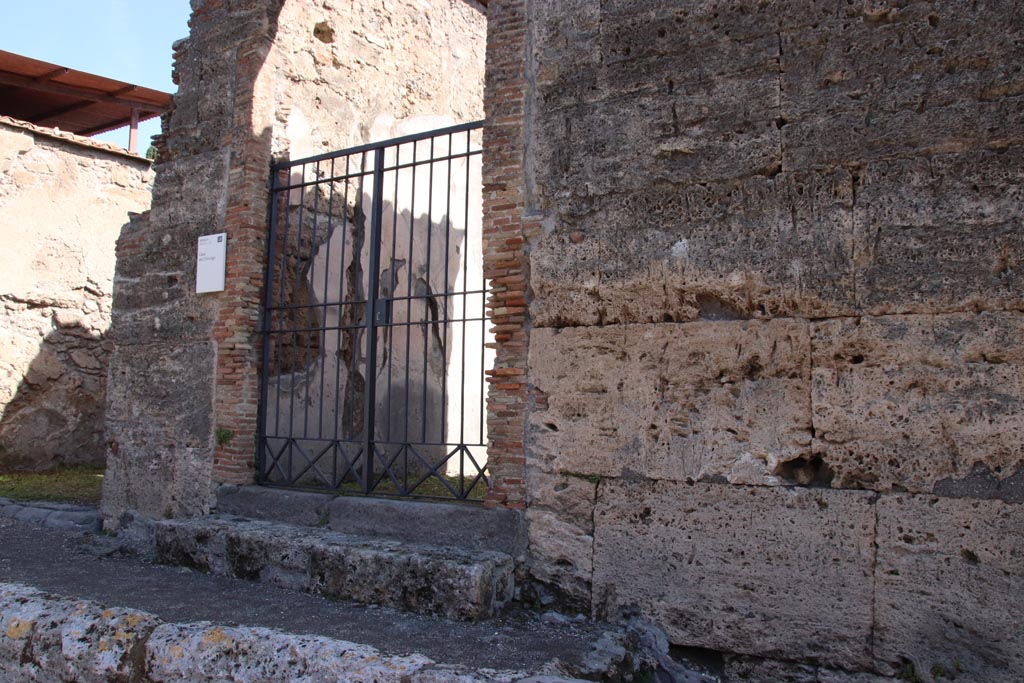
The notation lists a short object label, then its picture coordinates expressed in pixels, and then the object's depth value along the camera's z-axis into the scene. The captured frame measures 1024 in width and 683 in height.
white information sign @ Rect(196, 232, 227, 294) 5.86
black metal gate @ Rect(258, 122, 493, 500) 5.69
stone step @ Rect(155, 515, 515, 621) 3.86
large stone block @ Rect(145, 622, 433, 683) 2.99
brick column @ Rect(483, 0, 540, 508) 4.39
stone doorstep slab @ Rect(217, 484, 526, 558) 4.33
